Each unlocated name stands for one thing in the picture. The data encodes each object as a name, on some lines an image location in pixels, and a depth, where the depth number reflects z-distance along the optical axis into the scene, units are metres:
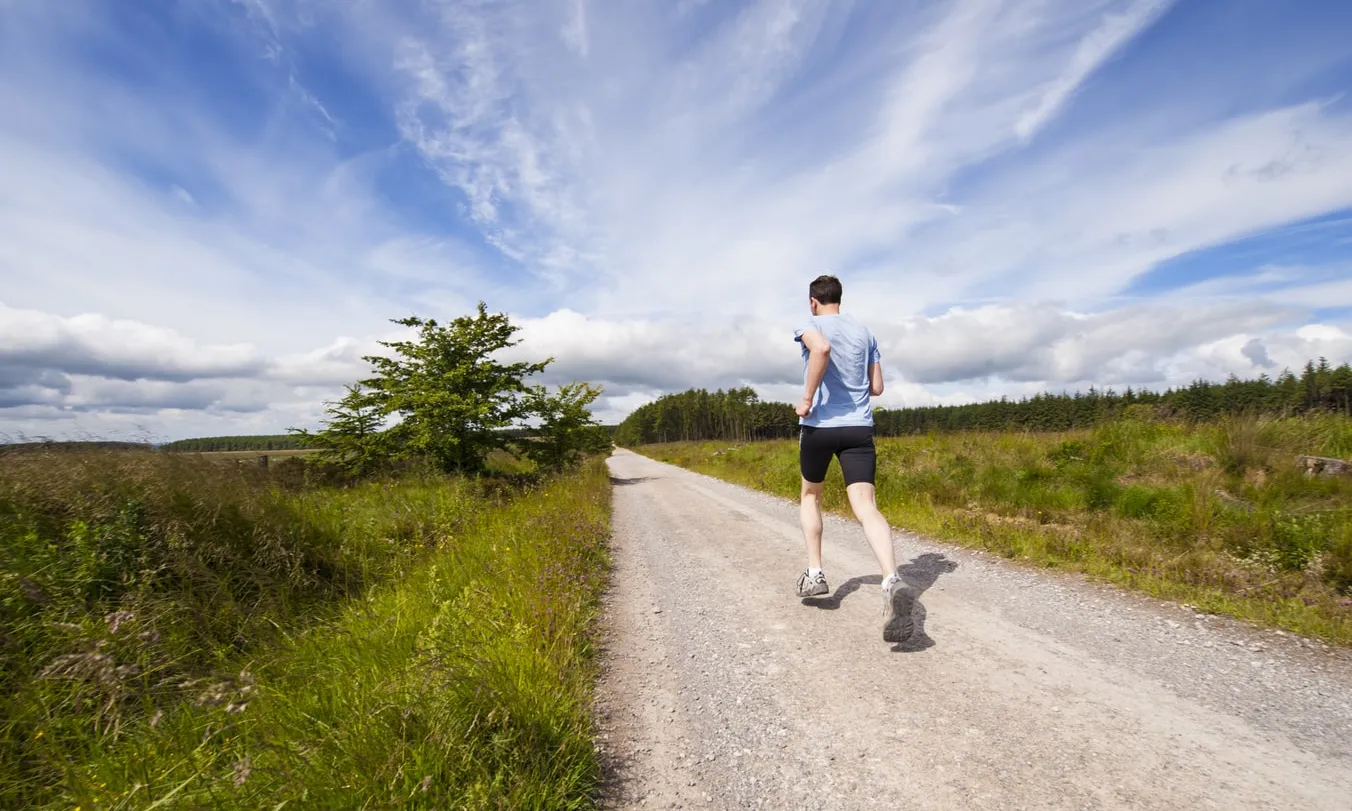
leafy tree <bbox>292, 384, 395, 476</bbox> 14.10
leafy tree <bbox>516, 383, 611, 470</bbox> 17.70
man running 3.69
